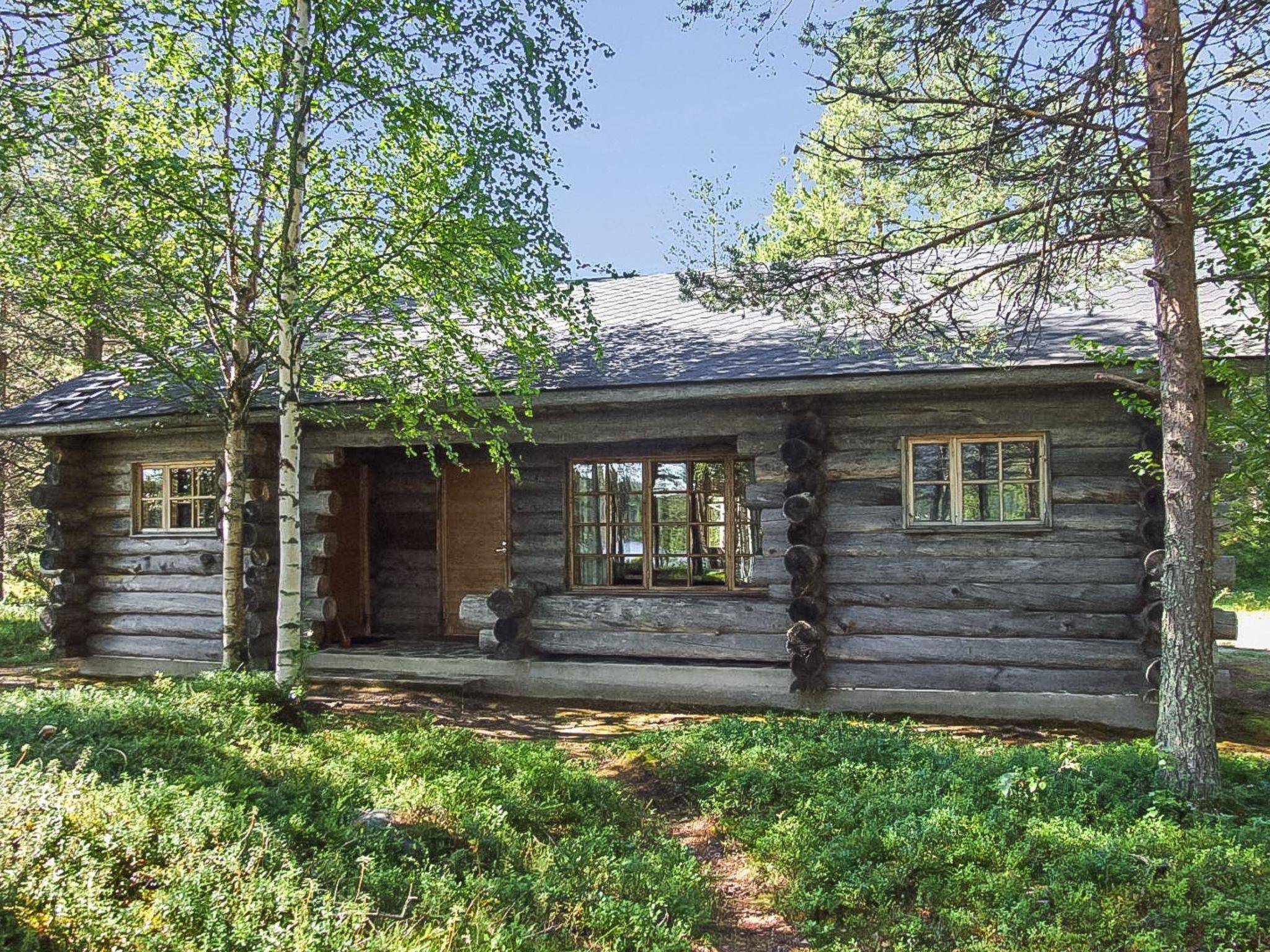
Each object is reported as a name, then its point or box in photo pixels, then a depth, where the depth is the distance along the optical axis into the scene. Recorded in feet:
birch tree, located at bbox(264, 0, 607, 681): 23.58
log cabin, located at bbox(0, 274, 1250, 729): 26.03
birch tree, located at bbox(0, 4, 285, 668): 23.16
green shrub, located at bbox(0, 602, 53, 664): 41.32
